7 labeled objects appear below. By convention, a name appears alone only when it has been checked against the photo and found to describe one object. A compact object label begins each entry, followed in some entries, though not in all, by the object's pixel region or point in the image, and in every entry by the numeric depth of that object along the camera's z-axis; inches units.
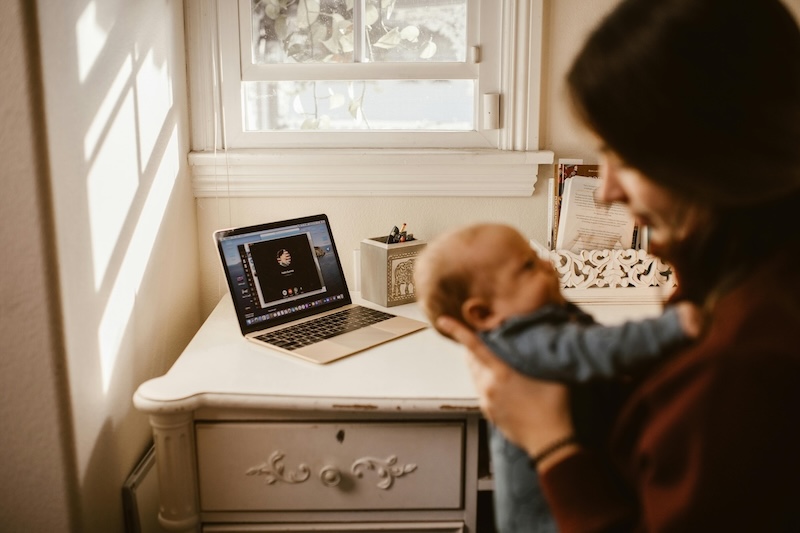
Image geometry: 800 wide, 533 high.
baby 30.0
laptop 56.7
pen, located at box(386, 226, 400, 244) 66.0
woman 24.4
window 69.2
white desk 46.9
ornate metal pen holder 64.4
